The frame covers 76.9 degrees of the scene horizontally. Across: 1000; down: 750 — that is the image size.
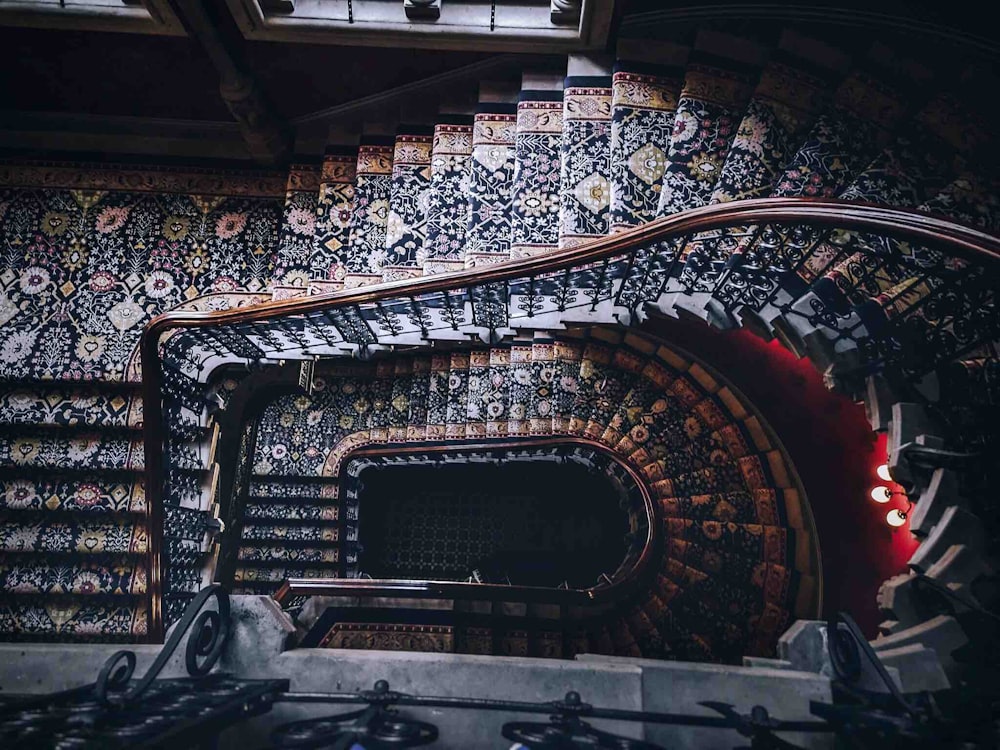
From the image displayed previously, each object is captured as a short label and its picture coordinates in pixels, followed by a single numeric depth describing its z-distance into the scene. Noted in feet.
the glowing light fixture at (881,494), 12.64
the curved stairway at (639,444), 15.34
